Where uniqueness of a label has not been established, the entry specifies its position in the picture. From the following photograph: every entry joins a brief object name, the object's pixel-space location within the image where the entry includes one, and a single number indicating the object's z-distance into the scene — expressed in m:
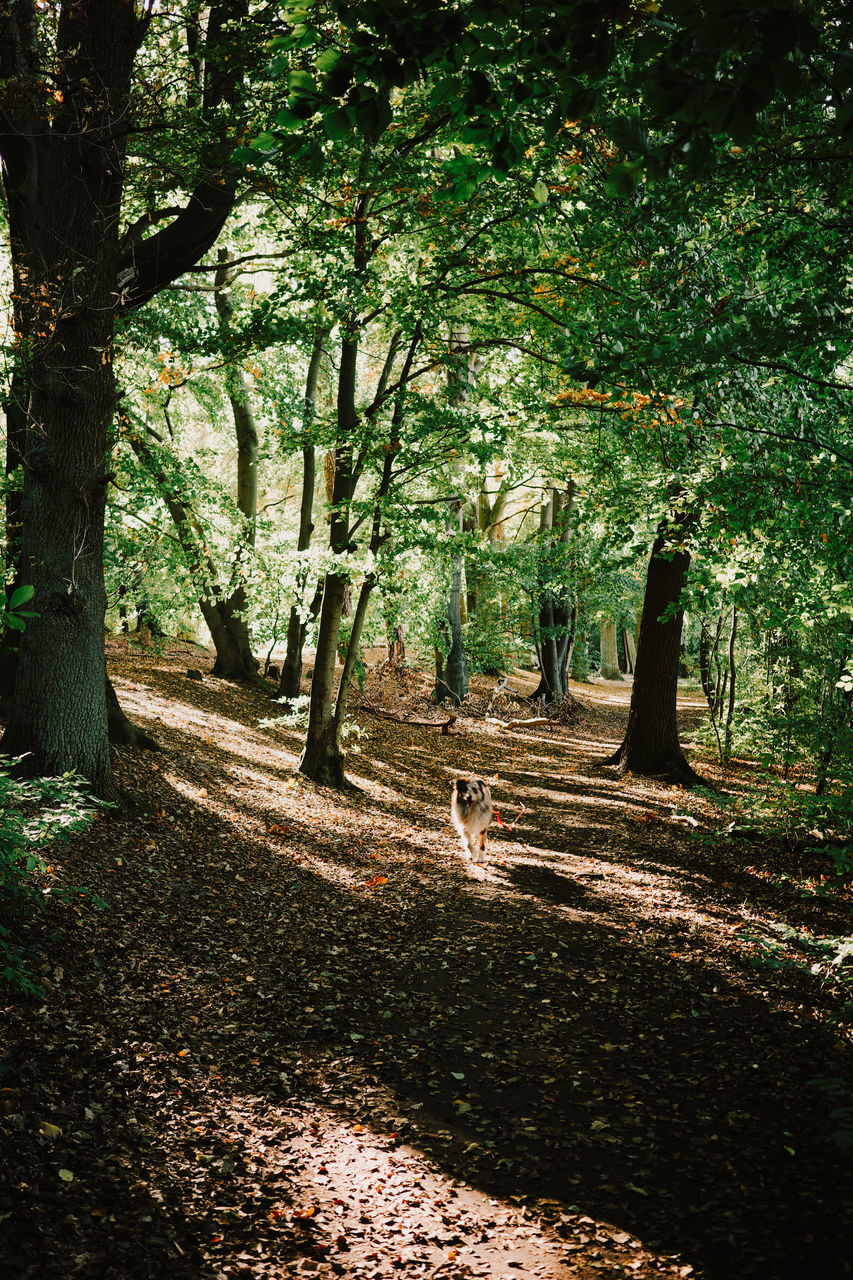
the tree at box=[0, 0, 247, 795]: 7.06
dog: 8.75
